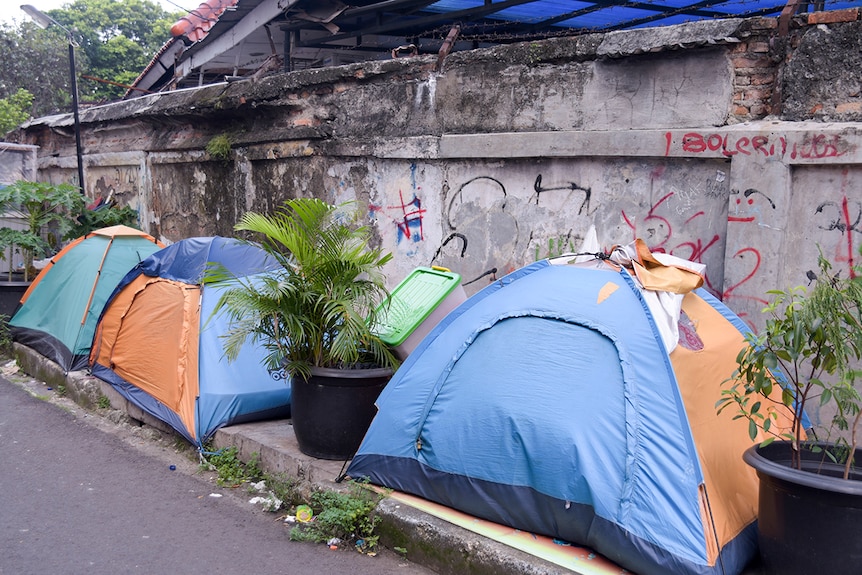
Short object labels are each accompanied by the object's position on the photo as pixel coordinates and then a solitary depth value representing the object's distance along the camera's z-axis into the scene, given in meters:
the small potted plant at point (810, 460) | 3.13
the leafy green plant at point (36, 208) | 9.30
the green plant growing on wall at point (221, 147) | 8.81
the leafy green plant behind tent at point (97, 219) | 10.25
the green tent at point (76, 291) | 7.80
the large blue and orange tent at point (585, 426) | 3.52
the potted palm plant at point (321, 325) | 4.97
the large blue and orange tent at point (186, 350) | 5.86
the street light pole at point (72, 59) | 11.44
